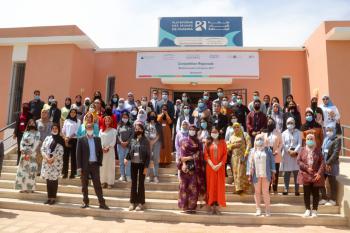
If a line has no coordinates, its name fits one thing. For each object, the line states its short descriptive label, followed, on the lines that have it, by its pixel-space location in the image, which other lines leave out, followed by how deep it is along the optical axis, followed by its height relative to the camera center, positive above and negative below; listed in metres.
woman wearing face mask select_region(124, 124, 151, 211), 5.69 -0.29
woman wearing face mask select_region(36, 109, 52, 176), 7.27 +0.76
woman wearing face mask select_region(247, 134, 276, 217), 5.50 -0.19
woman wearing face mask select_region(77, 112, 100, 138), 6.26 +0.71
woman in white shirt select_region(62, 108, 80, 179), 6.95 +0.36
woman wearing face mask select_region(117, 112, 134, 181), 6.82 +0.38
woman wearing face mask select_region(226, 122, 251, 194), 6.05 +0.11
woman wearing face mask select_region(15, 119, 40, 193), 6.43 -0.22
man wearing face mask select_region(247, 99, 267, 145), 6.71 +0.89
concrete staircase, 5.36 -1.00
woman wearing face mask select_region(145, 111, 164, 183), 6.94 +0.48
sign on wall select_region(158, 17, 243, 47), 12.08 +5.51
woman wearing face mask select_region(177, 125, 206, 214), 5.61 -0.30
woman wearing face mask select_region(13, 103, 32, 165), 7.55 +0.76
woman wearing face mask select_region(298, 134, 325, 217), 5.39 -0.23
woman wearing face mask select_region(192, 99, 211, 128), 7.12 +1.19
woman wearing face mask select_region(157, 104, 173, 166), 7.63 +0.56
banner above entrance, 11.23 +3.71
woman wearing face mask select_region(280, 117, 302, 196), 6.08 +0.20
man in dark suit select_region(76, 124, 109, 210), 5.70 -0.16
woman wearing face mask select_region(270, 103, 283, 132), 7.04 +1.13
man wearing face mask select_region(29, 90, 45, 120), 8.46 +1.48
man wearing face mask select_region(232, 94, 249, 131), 7.68 +1.28
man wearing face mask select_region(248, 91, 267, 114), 7.65 +1.44
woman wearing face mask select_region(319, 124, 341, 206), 5.66 +0.02
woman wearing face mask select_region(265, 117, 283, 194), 6.18 +0.37
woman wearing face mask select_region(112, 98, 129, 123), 7.79 +1.32
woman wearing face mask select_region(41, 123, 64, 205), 5.97 -0.12
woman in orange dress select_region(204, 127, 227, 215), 5.59 -0.23
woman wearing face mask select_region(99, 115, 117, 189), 6.56 +0.01
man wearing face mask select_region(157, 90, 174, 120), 8.43 +1.60
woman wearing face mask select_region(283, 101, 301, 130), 6.84 +1.12
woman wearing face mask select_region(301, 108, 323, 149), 6.33 +0.76
